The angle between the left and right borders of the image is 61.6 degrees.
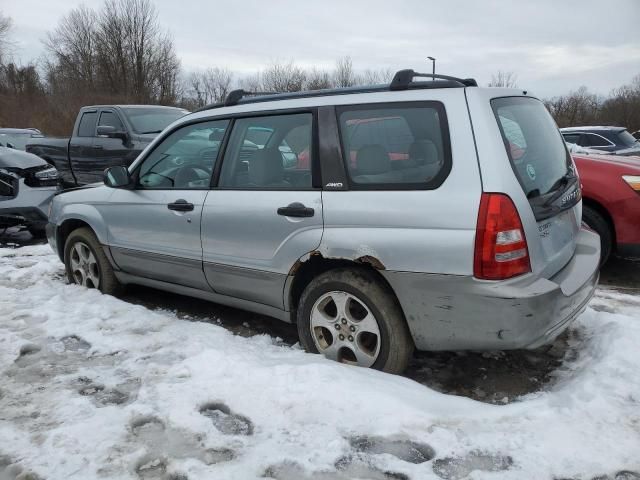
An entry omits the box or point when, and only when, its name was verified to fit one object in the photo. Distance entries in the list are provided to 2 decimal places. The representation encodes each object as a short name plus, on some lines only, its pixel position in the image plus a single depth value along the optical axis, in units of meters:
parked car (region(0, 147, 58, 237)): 7.27
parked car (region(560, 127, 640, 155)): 12.37
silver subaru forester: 2.70
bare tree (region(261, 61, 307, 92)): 44.70
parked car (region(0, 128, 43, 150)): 16.42
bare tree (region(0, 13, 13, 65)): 44.00
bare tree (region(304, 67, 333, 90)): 41.62
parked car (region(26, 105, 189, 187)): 8.81
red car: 4.90
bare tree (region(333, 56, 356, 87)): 46.44
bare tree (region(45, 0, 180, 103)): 38.25
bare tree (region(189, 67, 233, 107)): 53.09
